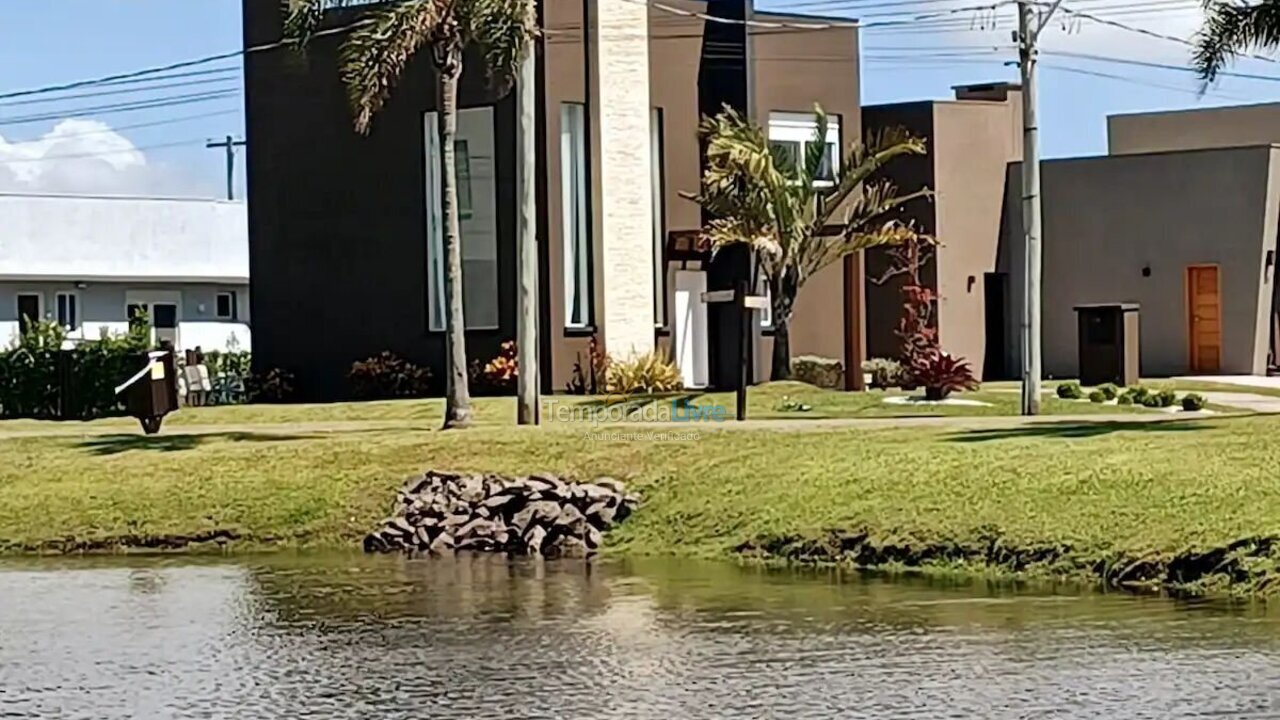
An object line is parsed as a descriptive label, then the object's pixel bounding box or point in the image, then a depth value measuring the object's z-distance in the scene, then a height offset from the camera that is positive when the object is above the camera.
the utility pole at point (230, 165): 106.31 +7.62
